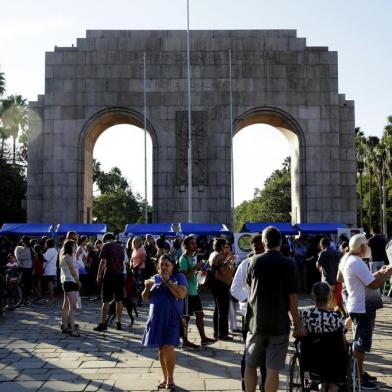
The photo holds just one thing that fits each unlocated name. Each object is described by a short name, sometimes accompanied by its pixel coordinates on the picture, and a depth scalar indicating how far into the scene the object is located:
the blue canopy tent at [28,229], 20.34
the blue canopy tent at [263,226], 20.53
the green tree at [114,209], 68.38
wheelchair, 5.69
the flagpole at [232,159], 25.80
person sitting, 5.81
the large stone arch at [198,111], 26.25
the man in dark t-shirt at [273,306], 5.68
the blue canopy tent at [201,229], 20.23
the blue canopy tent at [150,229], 20.55
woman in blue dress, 7.04
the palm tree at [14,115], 52.22
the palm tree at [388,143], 46.20
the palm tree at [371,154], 51.91
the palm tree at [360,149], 53.88
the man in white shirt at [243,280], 8.11
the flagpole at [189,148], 24.88
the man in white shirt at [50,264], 15.62
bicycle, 14.97
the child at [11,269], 15.16
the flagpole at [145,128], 25.34
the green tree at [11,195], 43.50
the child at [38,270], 15.79
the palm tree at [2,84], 45.53
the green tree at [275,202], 72.88
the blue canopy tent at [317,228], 20.88
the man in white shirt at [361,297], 6.99
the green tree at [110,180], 78.25
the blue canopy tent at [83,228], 20.48
